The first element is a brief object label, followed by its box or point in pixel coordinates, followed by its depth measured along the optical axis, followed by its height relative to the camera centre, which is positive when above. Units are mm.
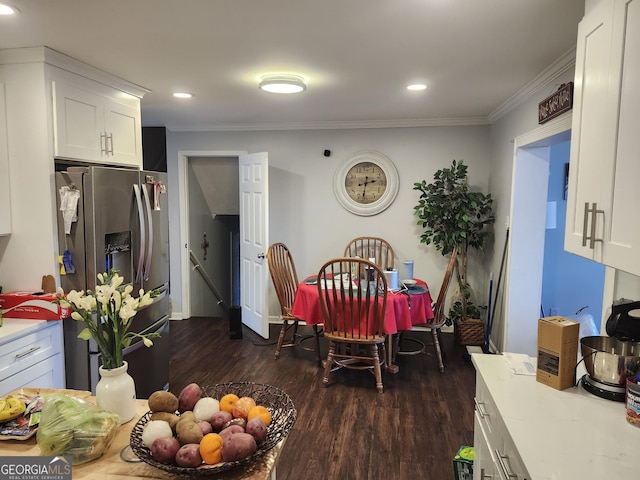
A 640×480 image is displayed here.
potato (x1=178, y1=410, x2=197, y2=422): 1169 -570
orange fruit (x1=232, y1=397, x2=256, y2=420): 1232 -574
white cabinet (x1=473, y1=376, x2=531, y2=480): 1363 -826
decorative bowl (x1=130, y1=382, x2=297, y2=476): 1081 -625
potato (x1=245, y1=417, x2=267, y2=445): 1149 -589
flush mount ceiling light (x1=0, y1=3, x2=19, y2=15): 1922 +843
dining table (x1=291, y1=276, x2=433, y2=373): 3518 -862
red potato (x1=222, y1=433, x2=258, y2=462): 1080 -600
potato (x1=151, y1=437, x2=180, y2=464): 1086 -610
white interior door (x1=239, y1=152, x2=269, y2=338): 4543 -382
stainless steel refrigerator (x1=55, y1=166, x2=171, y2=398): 2568 -289
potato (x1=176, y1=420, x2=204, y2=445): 1117 -586
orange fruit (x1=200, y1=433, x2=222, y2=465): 1087 -608
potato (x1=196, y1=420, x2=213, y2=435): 1160 -591
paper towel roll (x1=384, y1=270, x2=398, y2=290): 3781 -627
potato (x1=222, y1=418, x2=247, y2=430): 1184 -589
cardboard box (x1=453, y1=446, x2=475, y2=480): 2176 -1290
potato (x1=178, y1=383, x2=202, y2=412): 1288 -574
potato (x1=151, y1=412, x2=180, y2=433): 1201 -593
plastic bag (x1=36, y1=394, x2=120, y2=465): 1147 -608
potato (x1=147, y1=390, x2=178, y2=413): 1264 -576
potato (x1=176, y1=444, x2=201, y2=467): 1073 -618
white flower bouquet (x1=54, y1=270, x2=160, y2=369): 1336 -345
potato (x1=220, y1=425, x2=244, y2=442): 1124 -586
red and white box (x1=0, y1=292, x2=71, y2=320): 2469 -601
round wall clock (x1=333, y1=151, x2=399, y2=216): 4949 +253
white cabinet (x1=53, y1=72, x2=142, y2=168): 2629 +520
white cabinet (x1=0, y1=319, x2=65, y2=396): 2184 -837
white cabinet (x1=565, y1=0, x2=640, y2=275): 1290 +226
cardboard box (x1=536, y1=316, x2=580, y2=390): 1606 -523
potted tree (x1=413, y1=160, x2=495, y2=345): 4395 -161
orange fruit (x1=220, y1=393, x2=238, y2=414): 1258 -574
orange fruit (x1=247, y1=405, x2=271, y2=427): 1220 -584
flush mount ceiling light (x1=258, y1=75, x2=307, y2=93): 3053 +844
